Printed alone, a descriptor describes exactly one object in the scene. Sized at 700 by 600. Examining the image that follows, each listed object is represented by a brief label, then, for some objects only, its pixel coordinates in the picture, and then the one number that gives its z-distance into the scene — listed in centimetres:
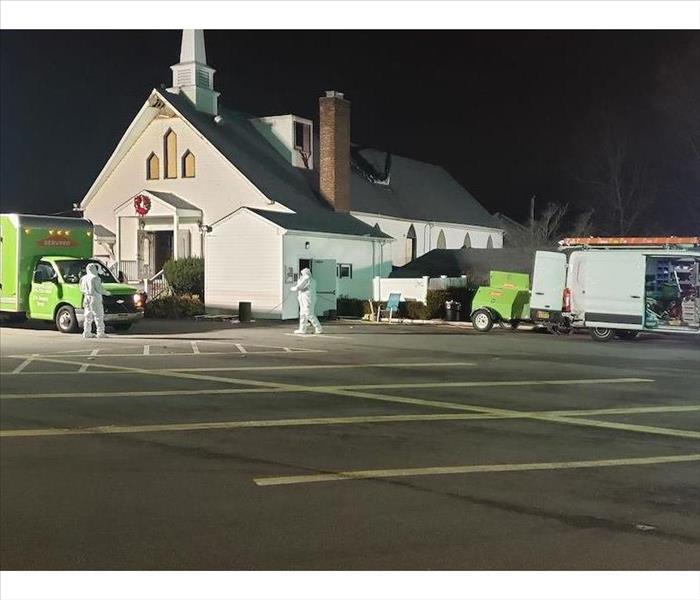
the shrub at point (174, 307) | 2275
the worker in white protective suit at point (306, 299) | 1783
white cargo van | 1725
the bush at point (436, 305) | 2345
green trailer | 1991
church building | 2373
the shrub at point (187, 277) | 2514
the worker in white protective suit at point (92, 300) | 1106
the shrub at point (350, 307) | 2466
